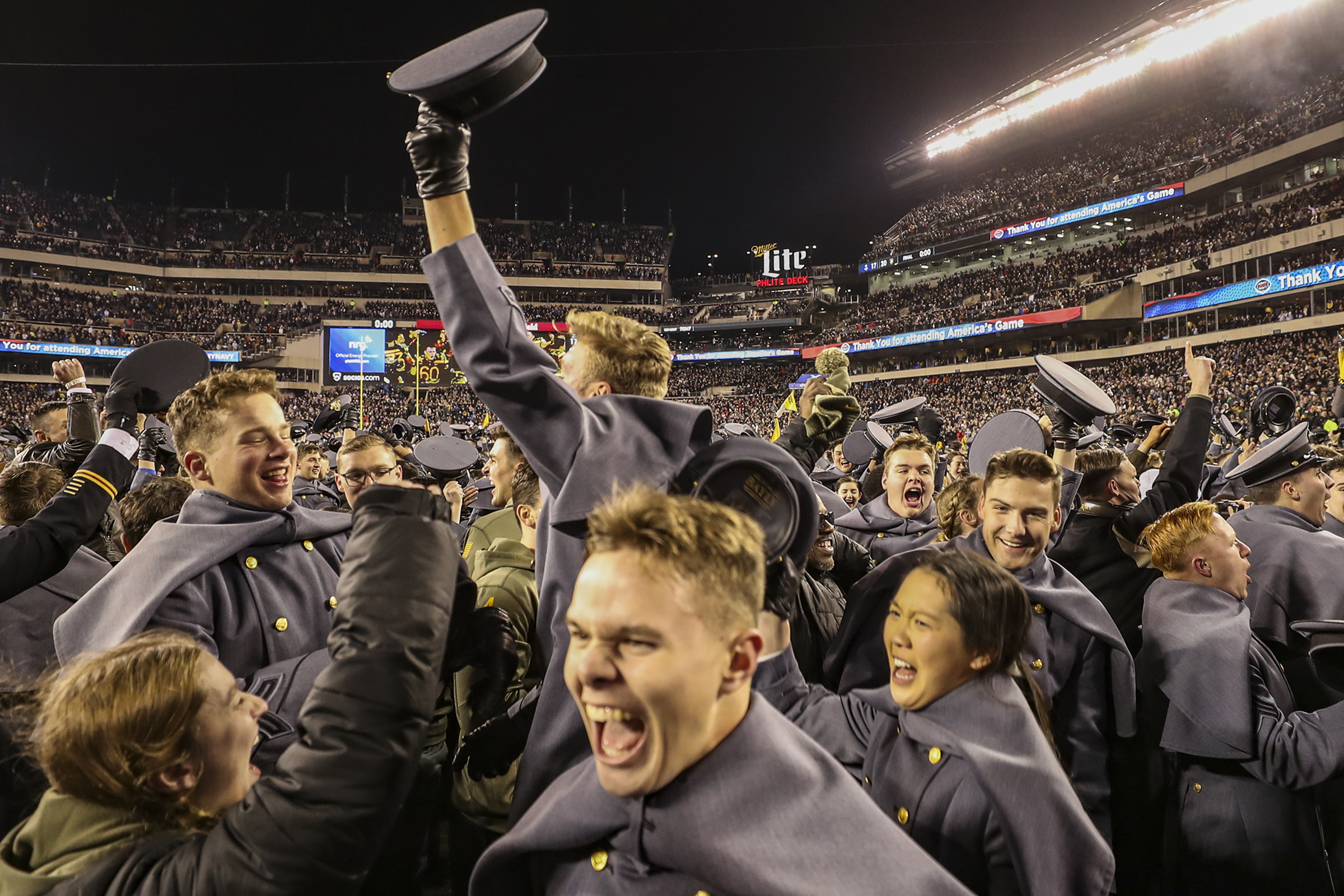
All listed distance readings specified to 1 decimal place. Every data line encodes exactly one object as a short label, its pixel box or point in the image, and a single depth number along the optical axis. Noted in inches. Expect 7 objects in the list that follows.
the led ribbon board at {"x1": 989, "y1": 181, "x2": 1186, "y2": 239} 1566.2
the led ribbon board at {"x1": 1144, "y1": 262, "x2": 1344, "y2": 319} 1148.5
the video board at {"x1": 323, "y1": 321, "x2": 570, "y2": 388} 1610.5
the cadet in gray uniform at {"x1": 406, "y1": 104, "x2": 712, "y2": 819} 77.4
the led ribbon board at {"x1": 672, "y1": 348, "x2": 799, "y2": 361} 2240.4
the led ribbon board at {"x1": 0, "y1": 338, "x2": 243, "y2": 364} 1775.3
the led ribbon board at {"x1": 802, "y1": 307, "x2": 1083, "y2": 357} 1604.3
